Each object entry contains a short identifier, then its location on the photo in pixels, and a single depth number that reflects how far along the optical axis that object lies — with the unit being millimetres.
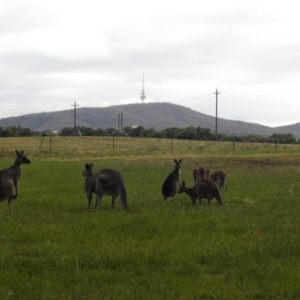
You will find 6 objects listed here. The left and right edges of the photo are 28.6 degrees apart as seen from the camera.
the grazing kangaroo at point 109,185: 15328
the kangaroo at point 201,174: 19281
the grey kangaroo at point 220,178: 20781
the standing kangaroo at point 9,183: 14789
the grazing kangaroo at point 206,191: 16703
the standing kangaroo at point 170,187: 18094
